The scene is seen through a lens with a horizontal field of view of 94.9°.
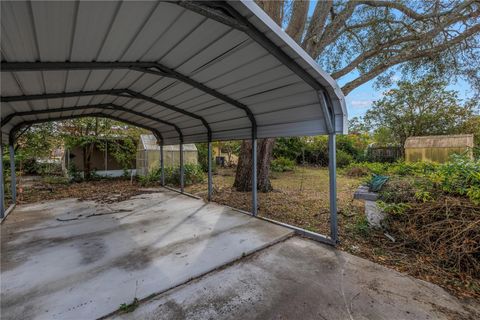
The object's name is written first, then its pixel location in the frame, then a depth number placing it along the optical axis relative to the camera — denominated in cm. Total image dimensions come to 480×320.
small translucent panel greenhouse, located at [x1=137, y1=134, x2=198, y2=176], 1005
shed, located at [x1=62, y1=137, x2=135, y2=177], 1038
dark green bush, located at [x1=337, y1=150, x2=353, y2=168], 1447
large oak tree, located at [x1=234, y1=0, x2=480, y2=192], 528
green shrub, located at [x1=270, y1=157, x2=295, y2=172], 1311
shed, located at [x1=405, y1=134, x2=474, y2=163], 860
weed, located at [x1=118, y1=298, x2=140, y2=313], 202
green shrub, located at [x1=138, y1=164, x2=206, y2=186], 916
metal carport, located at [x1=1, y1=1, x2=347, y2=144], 198
